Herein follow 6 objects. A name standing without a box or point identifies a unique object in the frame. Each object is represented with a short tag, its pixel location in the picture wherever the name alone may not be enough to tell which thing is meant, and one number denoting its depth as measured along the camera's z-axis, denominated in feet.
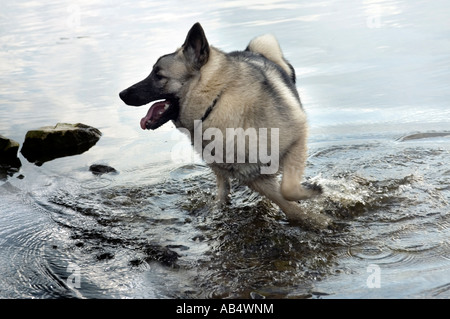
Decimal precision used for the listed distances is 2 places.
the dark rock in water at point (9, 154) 19.43
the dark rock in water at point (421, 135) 18.96
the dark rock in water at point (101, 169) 18.50
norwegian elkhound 12.91
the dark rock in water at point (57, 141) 20.30
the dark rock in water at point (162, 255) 12.30
